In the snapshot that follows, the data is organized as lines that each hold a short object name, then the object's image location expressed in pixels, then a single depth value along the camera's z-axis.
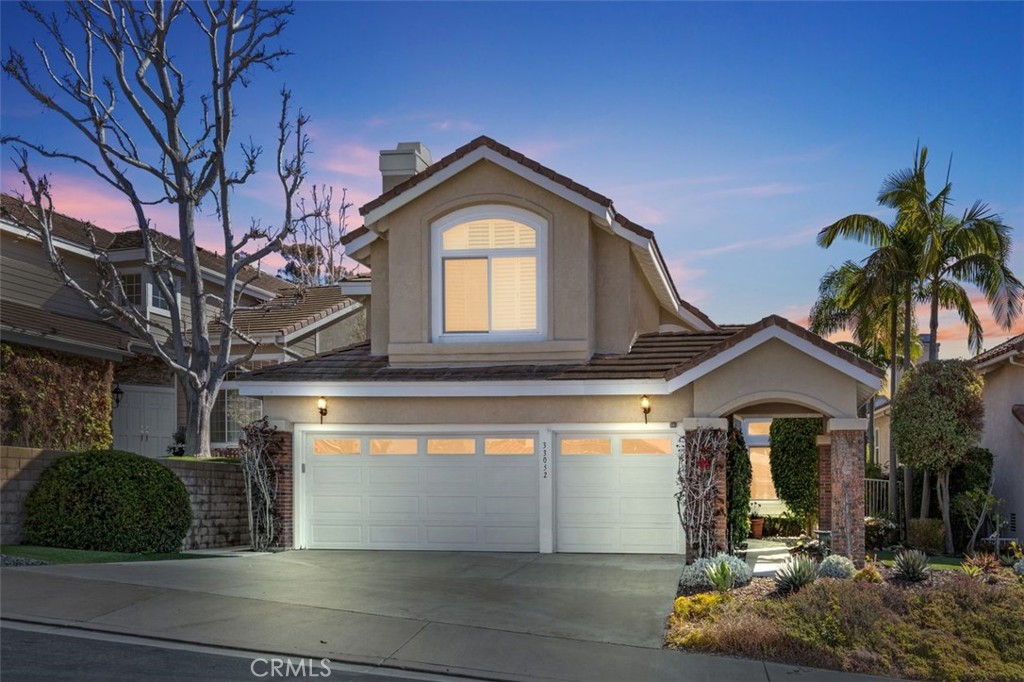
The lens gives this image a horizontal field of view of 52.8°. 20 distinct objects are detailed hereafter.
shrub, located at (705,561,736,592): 13.10
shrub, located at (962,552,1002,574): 14.77
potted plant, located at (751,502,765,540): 22.48
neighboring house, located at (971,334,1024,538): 20.94
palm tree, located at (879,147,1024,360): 23.28
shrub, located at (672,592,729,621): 11.98
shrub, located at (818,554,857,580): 13.74
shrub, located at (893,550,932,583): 13.62
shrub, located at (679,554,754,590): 13.60
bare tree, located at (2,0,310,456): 23.31
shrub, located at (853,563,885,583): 13.52
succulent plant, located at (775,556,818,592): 12.91
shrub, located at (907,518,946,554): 19.97
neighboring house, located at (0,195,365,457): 23.66
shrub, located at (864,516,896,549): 20.06
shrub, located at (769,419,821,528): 22.73
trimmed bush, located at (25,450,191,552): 15.48
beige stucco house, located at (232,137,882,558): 17.30
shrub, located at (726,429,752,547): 16.80
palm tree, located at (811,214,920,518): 23.59
